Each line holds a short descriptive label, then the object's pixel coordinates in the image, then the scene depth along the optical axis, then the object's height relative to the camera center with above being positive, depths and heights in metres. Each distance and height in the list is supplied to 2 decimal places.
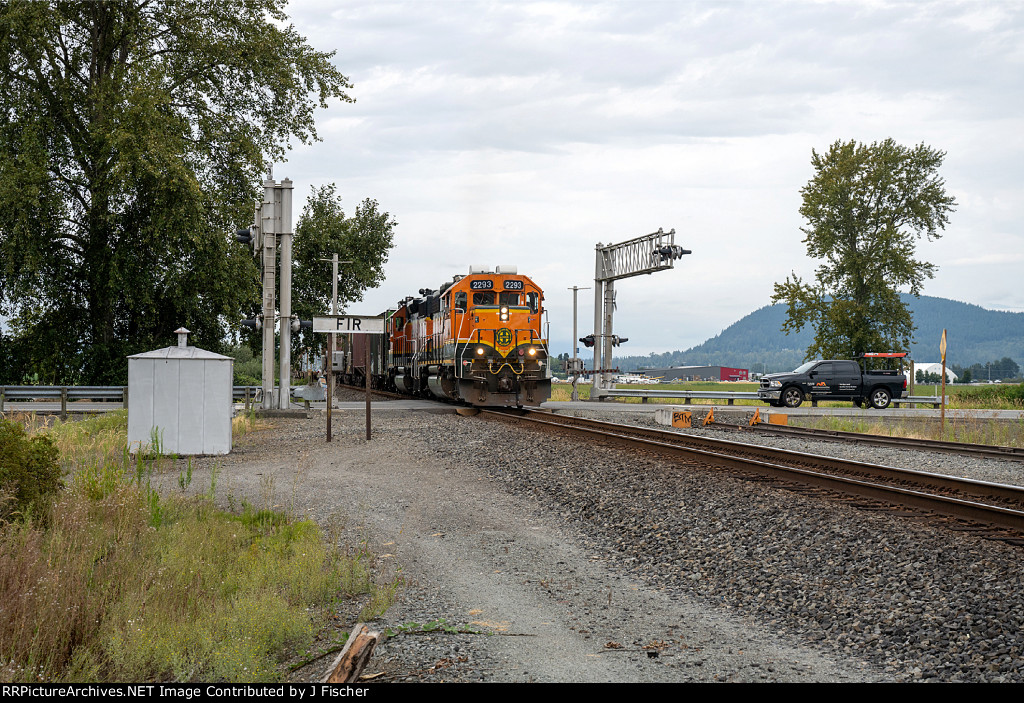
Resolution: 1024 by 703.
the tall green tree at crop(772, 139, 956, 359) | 47.91 +7.38
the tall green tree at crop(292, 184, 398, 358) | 42.69 +6.21
